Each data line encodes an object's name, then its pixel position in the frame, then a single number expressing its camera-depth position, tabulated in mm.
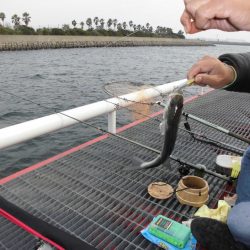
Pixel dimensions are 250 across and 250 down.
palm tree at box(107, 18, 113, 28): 140338
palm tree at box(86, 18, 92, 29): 131500
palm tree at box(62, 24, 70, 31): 106219
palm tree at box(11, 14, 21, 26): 99600
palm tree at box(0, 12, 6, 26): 93188
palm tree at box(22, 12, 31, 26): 103500
